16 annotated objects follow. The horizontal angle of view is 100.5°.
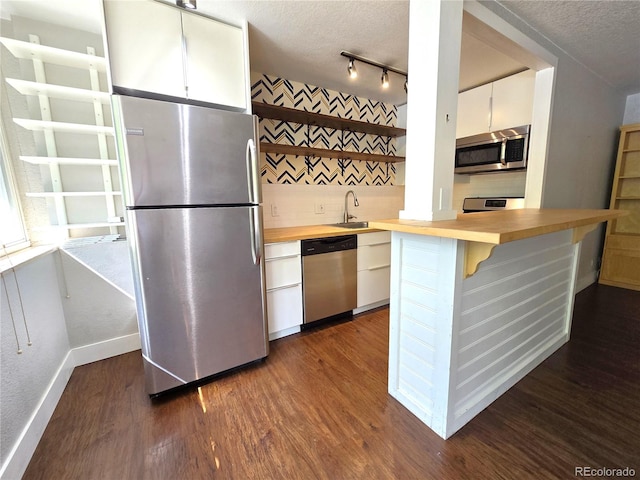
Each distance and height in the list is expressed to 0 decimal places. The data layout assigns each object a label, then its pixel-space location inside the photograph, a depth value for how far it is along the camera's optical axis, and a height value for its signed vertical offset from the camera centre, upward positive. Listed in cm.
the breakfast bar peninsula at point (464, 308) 118 -58
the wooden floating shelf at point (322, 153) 241 +45
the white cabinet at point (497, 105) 237 +85
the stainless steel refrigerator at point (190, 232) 140 -18
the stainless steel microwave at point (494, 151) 233 +41
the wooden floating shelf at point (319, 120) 226 +74
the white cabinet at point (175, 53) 143 +85
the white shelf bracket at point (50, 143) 168 +39
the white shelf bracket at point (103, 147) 182 +38
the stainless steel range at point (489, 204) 251 -8
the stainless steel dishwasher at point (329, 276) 229 -70
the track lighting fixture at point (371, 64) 211 +111
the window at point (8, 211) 153 -5
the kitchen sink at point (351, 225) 293 -30
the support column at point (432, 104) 128 +46
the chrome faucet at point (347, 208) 308 -12
